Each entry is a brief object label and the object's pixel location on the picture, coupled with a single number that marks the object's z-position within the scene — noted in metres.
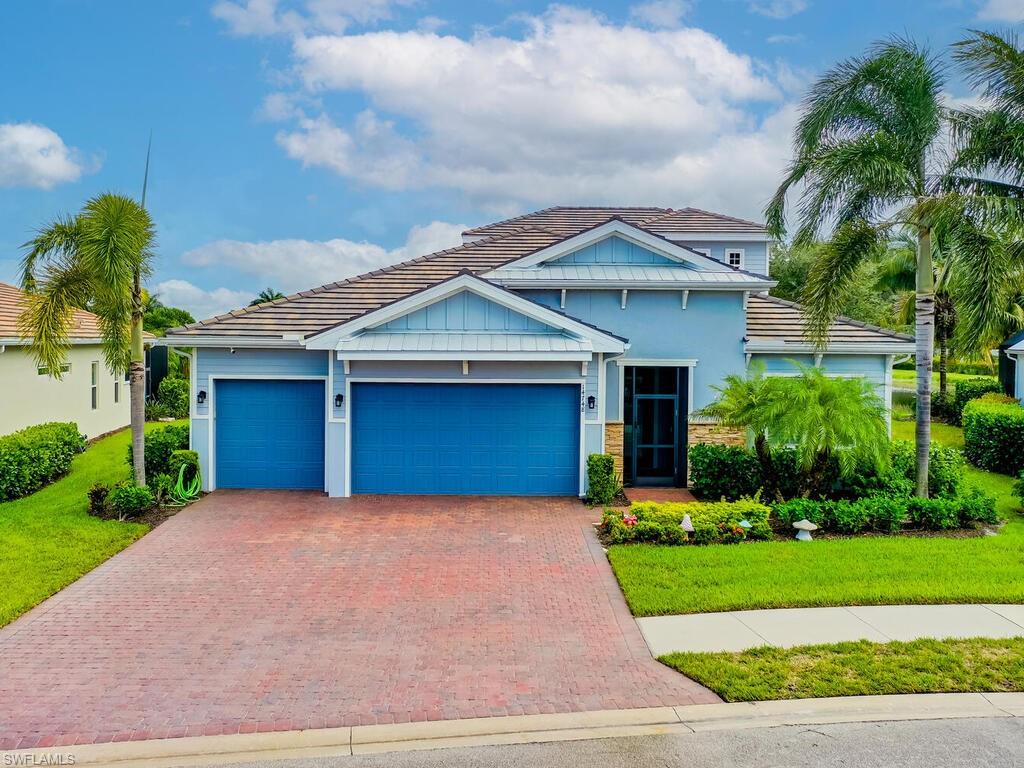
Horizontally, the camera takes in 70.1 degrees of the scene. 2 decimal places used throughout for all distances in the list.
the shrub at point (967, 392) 25.23
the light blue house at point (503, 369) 13.83
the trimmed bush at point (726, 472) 13.63
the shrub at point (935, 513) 11.75
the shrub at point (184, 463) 13.82
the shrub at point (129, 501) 12.40
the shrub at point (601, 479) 13.45
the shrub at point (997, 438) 16.94
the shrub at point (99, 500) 12.76
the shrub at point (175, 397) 27.25
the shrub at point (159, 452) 14.39
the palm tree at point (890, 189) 11.70
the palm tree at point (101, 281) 12.20
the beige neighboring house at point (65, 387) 17.03
